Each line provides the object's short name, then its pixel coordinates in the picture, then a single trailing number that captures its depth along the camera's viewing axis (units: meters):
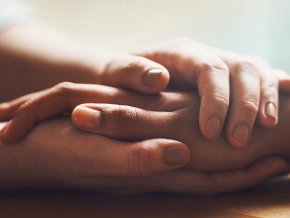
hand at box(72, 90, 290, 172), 0.55
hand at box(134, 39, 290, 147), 0.56
